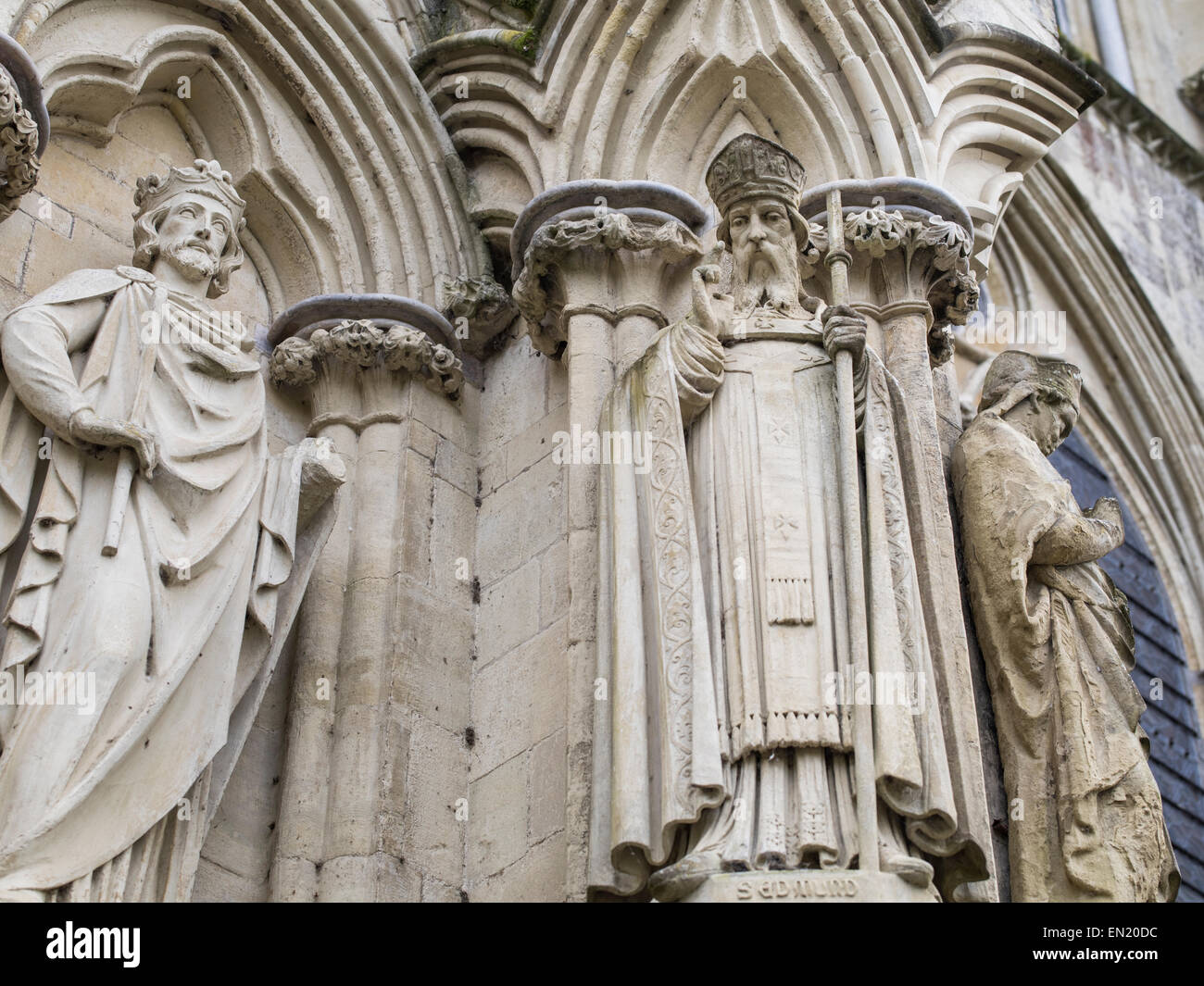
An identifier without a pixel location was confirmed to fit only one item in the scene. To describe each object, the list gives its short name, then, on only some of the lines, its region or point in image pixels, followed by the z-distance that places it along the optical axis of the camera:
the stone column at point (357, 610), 6.74
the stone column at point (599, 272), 7.37
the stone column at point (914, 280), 7.37
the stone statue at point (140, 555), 5.77
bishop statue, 5.81
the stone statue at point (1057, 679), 6.73
